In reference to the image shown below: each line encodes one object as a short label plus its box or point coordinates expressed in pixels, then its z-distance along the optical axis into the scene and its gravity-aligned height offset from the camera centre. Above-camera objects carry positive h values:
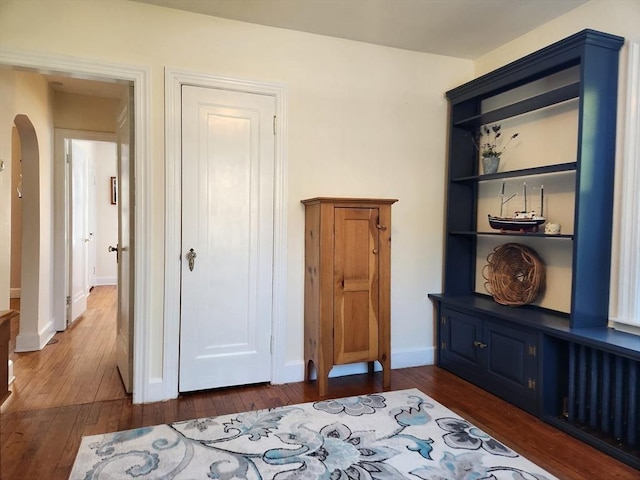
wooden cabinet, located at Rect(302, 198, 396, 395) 2.78 -0.39
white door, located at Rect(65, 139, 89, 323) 4.48 -0.07
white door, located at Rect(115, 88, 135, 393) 2.73 -0.13
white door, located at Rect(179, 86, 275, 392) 2.77 -0.09
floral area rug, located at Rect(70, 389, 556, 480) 1.89 -1.13
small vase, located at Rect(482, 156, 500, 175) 3.10 +0.49
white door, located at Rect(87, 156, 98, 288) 5.75 +0.01
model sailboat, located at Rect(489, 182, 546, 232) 2.75 +0.06
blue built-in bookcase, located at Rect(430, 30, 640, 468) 2.24 -0.13
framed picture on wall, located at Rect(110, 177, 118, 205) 7.86 +0.59
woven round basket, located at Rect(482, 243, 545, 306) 2.82 -0.32
